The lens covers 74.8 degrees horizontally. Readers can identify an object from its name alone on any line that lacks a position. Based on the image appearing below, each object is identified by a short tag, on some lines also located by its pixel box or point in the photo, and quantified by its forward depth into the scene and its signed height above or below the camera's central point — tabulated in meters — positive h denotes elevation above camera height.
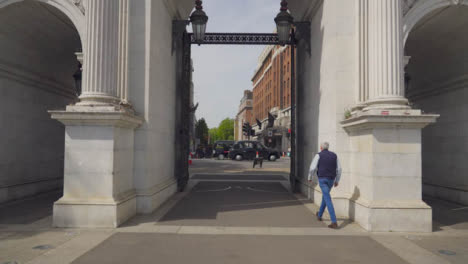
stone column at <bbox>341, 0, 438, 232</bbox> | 6.48 +0.01
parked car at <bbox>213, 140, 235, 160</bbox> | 36.03 -0.93
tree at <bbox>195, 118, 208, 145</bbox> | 74.81 +2.69
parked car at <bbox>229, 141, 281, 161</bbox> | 32.94 -1.04
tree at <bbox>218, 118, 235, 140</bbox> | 145.62 +5.54
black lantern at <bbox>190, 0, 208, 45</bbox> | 9.79 +3.85
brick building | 53.38 +10.45
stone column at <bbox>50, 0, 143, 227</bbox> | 6.49 -0.09
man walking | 6.89 -0.67
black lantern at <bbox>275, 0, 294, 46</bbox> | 9.80 +3.84
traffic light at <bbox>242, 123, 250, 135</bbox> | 43.46 +1.94
